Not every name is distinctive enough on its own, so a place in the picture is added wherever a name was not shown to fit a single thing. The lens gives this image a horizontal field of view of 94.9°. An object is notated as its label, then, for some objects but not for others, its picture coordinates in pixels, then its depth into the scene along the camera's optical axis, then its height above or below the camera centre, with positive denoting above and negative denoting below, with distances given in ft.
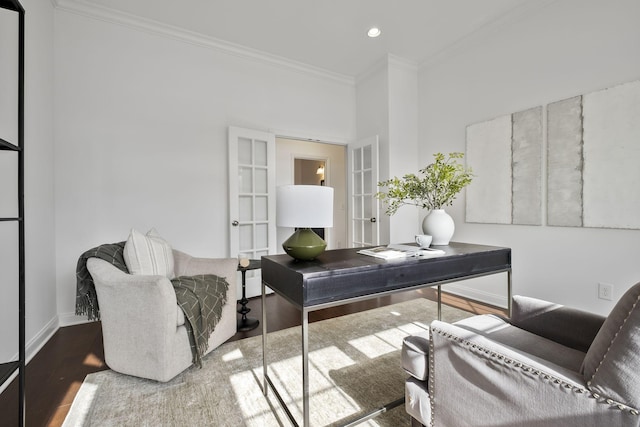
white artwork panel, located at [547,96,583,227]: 8.34 +1.45
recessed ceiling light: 10.75 +6.68
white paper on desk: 5.28 -0.75
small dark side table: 8.64 -3.26
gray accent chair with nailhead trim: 2.58 -1.79
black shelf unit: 4.09 -0.27
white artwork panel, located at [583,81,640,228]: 7.39 +1.45
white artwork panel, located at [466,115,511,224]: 10.08 +1.47
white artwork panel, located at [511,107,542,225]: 9.21 +1.47
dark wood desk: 4.09 -1.03
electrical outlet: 7.80 -2.12
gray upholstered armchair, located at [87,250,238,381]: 5.74 -2.25
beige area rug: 4.86 -3.38
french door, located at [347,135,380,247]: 13.19 +0.97
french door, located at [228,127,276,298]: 11.35 +0.64
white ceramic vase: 6.71 -0.34
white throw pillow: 6.56 -1.03
